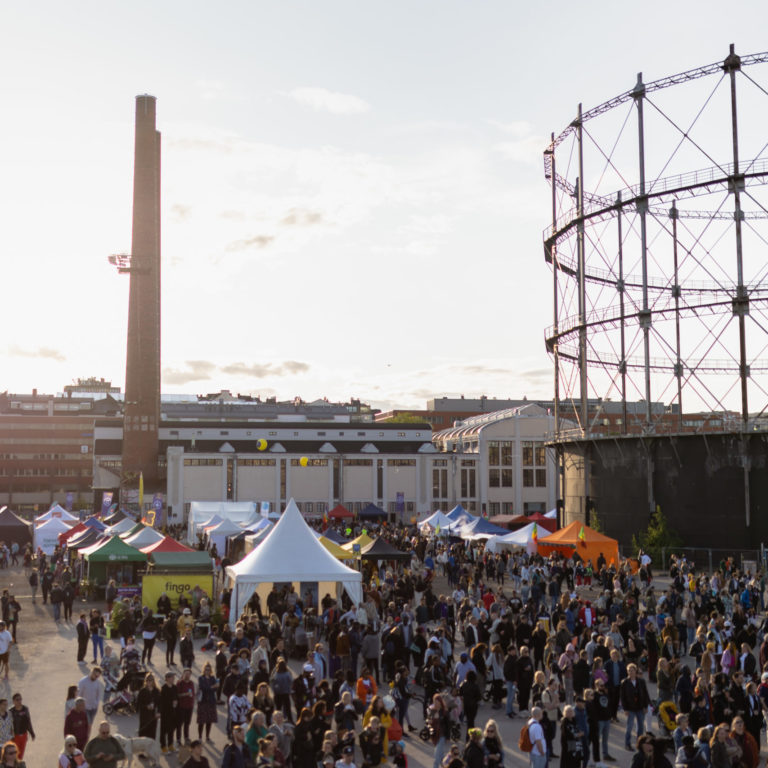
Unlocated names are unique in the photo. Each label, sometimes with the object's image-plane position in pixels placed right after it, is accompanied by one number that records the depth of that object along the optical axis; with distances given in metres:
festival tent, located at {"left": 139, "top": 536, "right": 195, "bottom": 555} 31.53
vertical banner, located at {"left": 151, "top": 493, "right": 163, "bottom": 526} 55.08
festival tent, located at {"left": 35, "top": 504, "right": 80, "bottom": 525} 49.38
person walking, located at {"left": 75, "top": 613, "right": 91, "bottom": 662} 21.39
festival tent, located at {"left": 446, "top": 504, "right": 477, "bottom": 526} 49.12
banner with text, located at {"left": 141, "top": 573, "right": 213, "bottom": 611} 26.34
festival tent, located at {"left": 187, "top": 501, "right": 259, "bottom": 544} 51.22
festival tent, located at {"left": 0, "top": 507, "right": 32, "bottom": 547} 49.69
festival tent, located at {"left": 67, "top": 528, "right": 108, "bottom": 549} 37.28
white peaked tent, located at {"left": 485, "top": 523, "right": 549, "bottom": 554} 38.05
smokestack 83.75
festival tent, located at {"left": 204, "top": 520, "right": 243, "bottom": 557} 44.45
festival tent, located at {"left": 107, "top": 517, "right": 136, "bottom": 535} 42.72
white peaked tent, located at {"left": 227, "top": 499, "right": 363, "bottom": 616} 23.88
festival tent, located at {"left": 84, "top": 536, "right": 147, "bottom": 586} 32.62
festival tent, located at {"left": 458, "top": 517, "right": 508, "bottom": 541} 45.29
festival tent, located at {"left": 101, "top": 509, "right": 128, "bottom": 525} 50.61
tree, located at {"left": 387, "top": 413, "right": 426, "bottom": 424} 148.66
